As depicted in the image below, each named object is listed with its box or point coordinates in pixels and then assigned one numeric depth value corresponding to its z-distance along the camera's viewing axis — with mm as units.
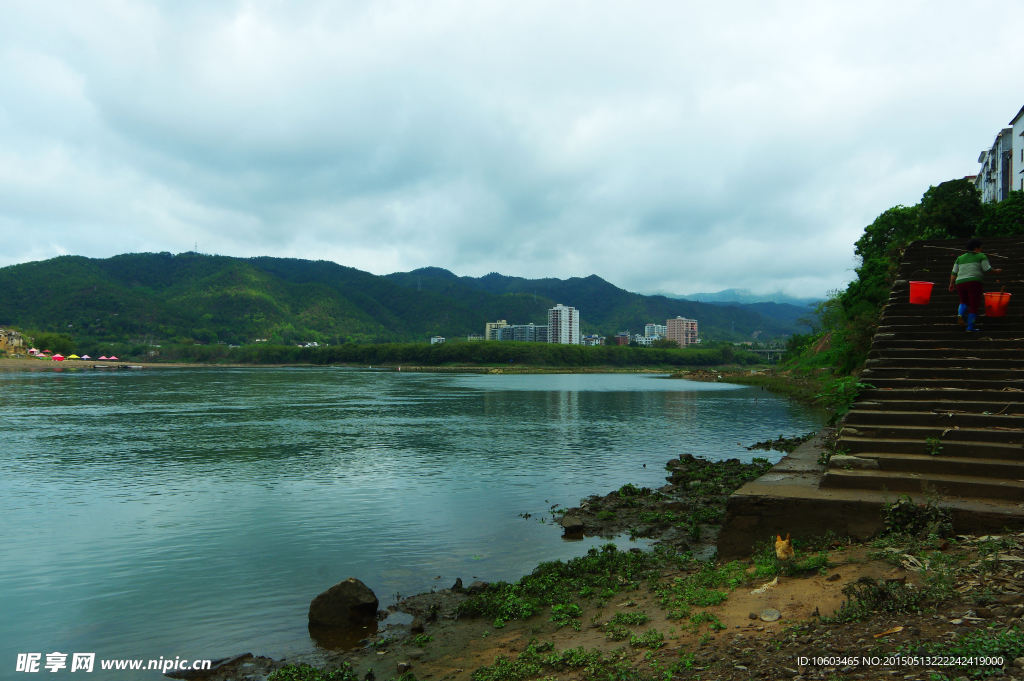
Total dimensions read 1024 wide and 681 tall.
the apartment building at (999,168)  45469
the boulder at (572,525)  12875
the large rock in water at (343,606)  8586
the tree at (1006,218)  26094
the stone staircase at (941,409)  8930
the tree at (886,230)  38656
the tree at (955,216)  29422
